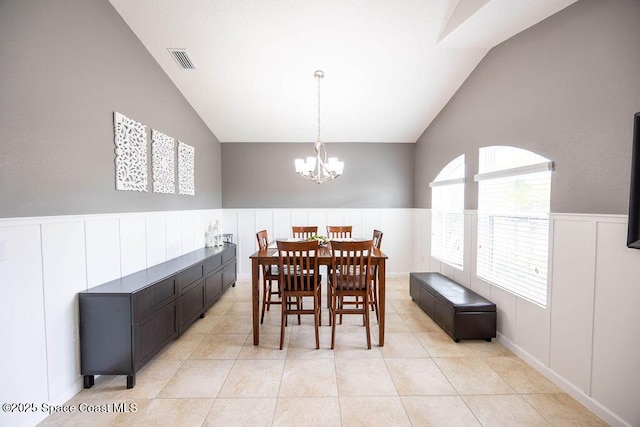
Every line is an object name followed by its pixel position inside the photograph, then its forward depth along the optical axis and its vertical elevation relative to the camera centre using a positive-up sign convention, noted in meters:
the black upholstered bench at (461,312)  2.89 -1.16
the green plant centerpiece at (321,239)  3.53 -0.46
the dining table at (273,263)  2.85 -0.72
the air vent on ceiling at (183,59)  3.15 +1.70
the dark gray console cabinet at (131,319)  2.16 -0.97
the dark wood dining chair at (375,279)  3.34 -0.92
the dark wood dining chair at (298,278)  2.66 -0.76
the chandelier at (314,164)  3.17 +0.43
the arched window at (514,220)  2.46 -0.16
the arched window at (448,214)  3.86 -0.15
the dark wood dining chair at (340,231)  4.46 -0.44
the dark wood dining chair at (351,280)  2.70 -0.79
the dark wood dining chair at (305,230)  4.45 -0.42
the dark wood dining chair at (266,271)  3.30 -0.84
